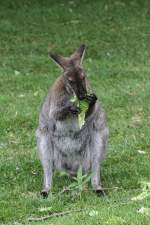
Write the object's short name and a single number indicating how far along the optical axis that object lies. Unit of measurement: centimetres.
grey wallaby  1331
